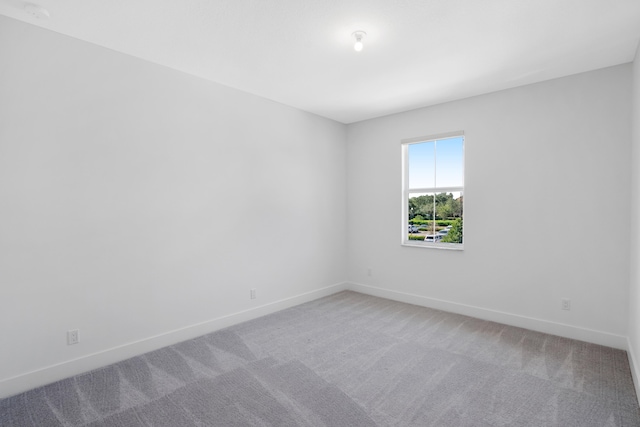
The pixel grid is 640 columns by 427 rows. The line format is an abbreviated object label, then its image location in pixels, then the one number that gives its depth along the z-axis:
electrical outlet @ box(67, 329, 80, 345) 2.53
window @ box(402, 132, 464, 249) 4.09
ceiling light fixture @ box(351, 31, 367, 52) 2.45
